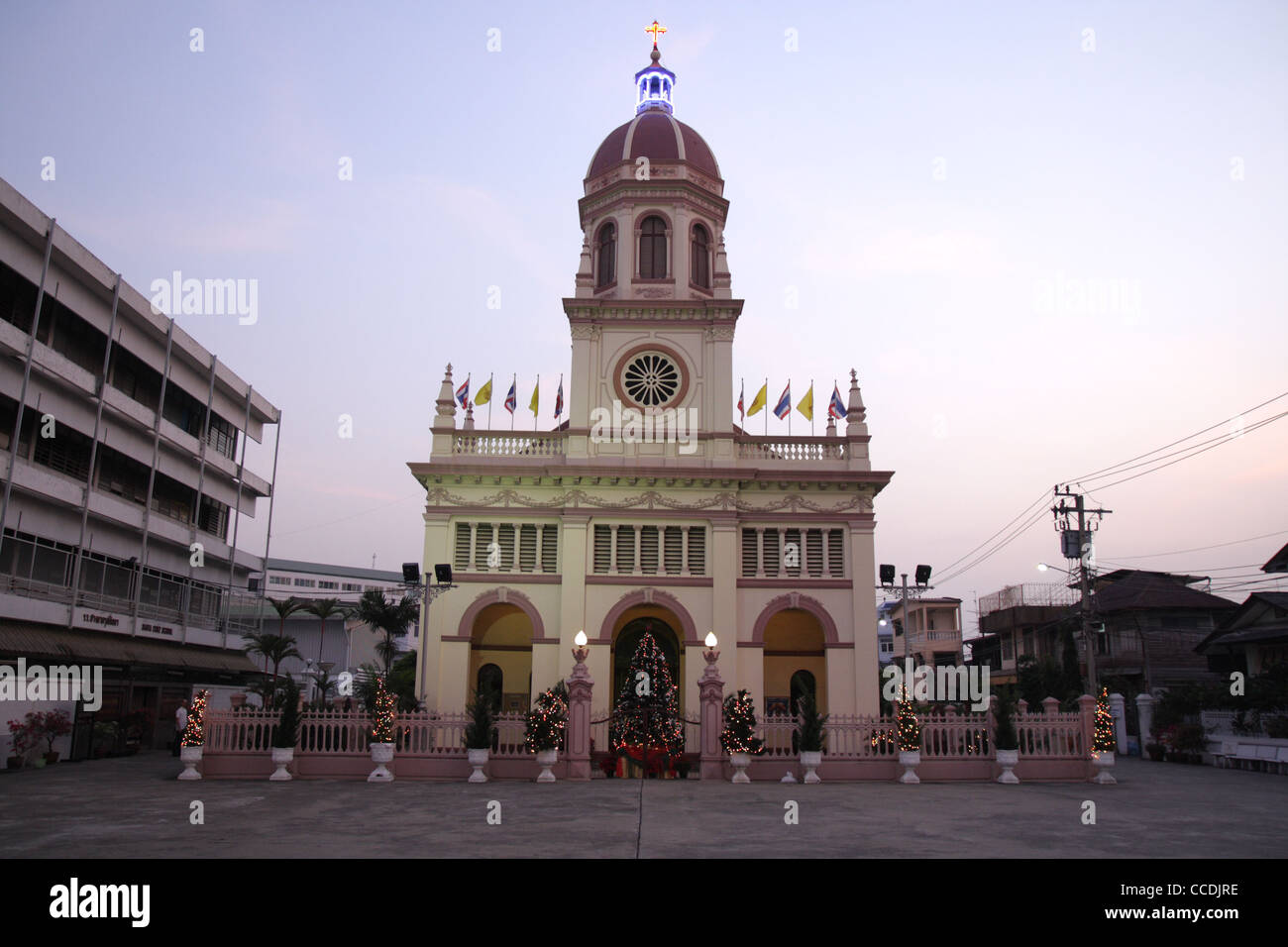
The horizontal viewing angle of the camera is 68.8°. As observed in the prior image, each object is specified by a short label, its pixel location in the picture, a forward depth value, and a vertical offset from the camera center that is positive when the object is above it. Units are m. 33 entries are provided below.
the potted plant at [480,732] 23.61 -1.98
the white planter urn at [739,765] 24.06 -2.74
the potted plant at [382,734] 23.44 -2.04
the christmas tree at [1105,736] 24.09 -1.92
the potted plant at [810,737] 24.05 -2.03
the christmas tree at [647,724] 25.61 -1.87
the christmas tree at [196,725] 23.59 -1.85
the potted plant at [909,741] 23.97 -2.11
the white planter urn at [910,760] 23.97 -2.56
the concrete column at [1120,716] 37.94 -2.22
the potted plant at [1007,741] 23.77 -2.05
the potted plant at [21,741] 27.22 -2.67
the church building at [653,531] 30.78 +4.12
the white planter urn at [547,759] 23.91 -2.63
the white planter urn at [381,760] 23.39 -2.65
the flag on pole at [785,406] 32.91 +8.61
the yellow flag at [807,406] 32.94 +8.63
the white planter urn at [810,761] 24.02 -2.61
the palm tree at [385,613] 55.06 +2.25
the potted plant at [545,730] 24.36 -1.94
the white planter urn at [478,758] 23.59 -2.58
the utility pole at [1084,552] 34.25 +4.32
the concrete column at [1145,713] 36.97 -2.04
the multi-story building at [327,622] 70.34 +2.25
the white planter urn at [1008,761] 23.69 -2.53
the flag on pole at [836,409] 32.50 +8.44
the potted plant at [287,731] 23.61 -1.99
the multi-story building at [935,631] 76.56 +2.22
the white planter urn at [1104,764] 23.44 -2.55
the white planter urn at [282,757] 23.58 -2.61
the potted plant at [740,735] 24.48 -2.02
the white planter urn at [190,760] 23.17 -2.68
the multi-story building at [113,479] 27.23 +6.33
